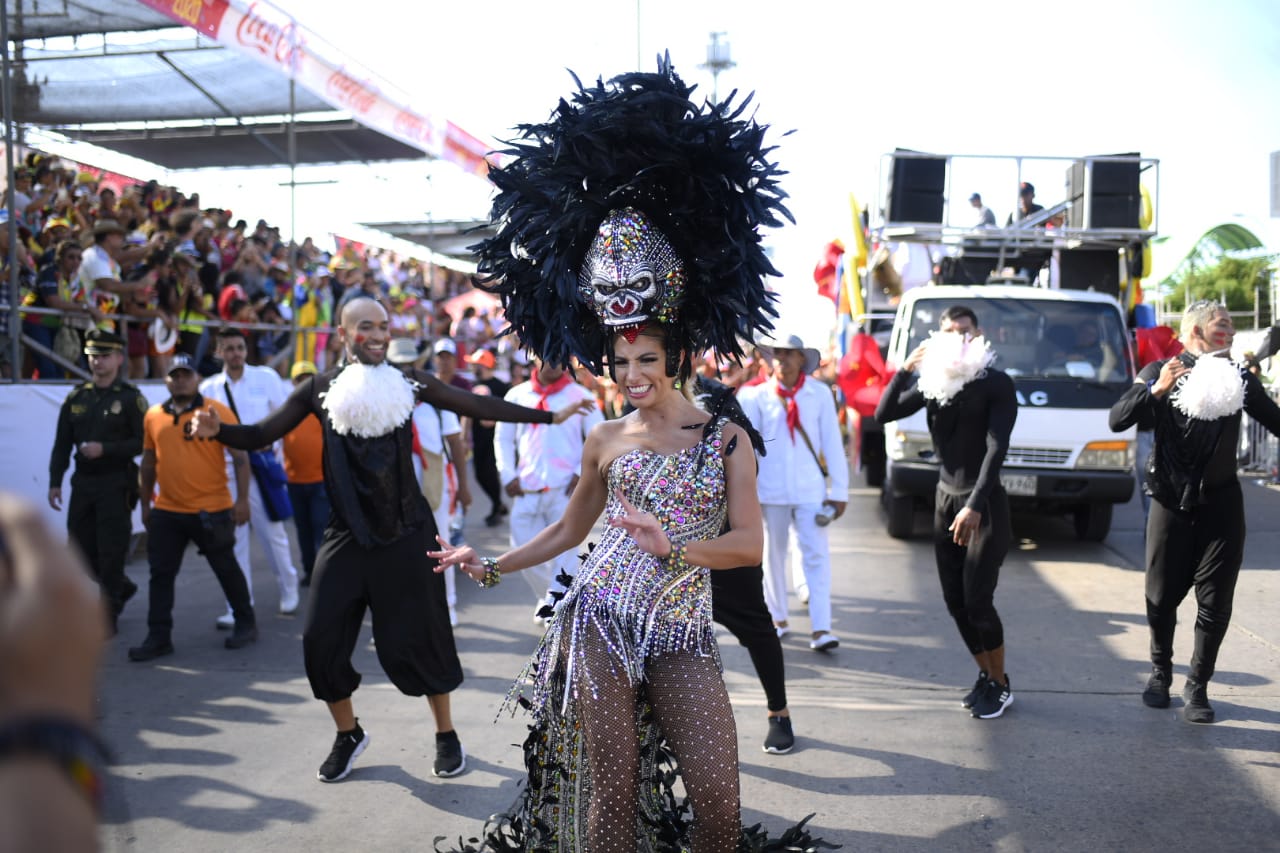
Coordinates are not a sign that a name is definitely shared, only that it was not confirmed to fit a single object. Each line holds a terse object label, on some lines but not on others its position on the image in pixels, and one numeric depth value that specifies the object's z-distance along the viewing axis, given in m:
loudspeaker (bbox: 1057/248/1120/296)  12.30
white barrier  8.80
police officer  6.94
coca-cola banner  8.98
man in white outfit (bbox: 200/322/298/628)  8.08
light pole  32.50
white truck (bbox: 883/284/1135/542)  9.93
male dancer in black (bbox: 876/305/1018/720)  5.36
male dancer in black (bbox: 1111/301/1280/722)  5.33
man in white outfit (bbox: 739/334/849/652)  6.93
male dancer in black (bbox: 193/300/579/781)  4.71
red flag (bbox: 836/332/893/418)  10.85
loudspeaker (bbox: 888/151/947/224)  11.86
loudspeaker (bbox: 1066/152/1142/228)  11.70
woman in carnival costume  3.22
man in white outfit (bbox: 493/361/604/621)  7.61
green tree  41.22
